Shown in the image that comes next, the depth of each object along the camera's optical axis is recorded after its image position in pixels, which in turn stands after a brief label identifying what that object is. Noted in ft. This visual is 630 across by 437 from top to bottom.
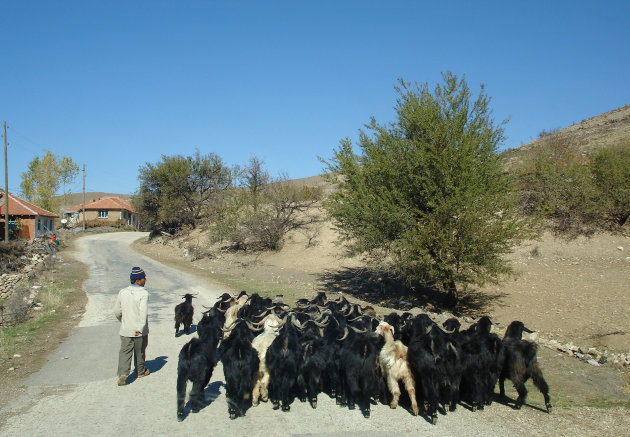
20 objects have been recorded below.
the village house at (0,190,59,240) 136.02
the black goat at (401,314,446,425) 20.45
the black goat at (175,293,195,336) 35.27
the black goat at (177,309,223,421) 20.20
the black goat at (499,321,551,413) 21.72
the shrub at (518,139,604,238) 80.23
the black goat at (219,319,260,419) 20.68
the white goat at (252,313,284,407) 22.32
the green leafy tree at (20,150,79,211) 213.66
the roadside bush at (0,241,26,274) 82.53
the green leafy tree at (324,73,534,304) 52.03
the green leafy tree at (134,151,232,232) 147.13
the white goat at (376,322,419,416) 21.55
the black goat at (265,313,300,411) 21.50
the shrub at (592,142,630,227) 78.79
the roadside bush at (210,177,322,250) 107.86
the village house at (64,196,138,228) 242.99
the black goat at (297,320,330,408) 22.16
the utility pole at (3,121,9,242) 109.19
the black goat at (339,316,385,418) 21.13
